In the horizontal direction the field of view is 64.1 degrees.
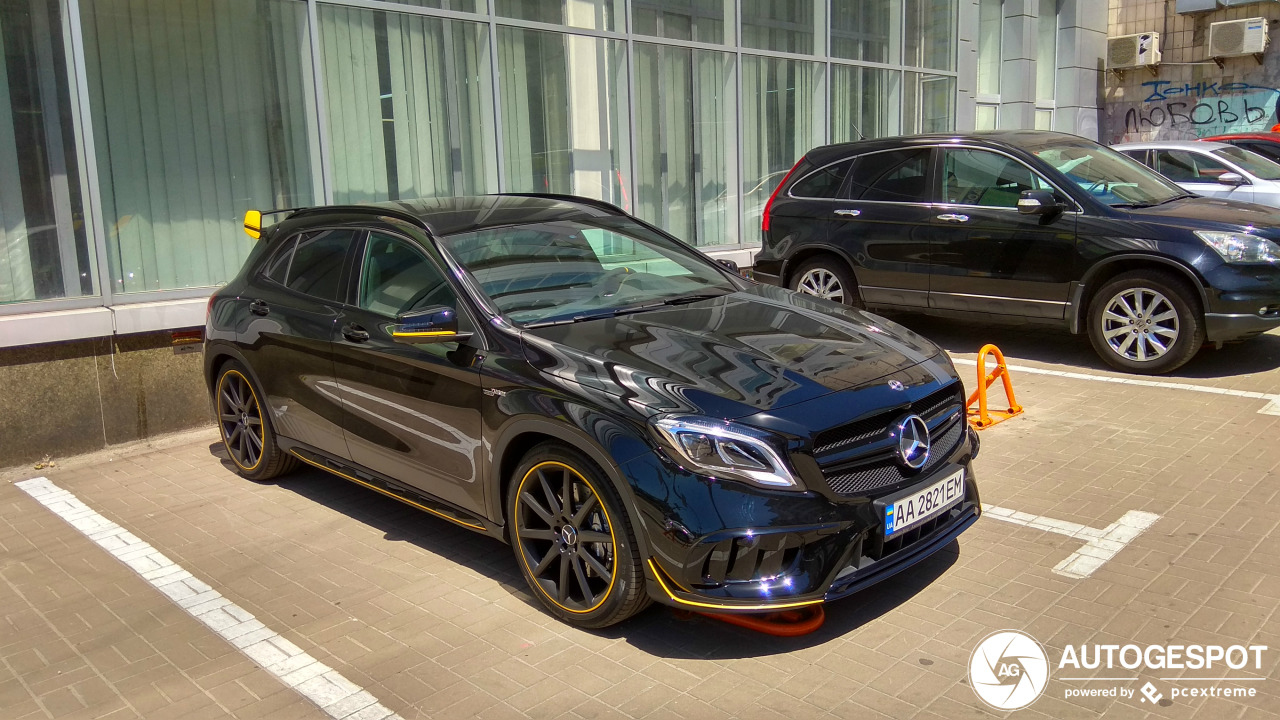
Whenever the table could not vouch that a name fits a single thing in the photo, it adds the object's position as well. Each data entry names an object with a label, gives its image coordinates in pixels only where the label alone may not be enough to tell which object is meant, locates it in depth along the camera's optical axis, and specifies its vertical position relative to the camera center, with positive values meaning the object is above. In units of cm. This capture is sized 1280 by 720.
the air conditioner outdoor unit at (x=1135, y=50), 2050 +230
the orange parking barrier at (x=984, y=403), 636 -149
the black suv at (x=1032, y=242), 737 -56
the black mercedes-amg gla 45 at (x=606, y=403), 351 -83
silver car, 1243 -5
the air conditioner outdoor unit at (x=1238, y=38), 1941 +233
